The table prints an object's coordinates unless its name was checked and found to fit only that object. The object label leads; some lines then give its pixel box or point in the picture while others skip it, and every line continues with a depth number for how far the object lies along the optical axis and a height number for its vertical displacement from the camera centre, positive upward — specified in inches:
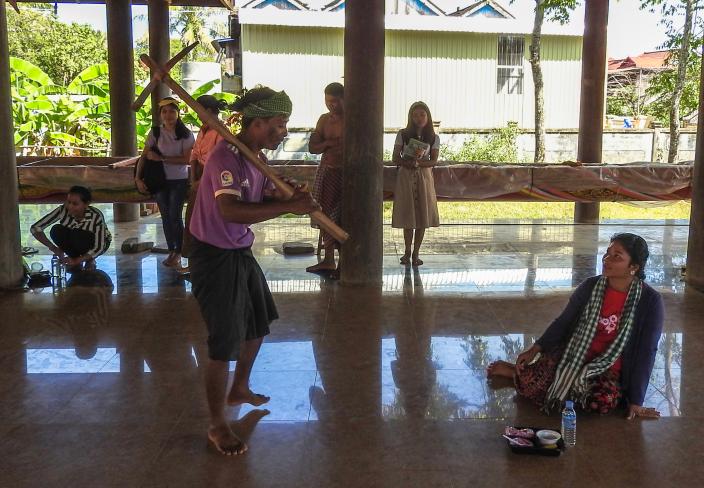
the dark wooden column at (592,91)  421.1 +16.0
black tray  138.7 -57.3
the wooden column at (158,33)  443.5 +48.5
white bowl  139.4 -55.6
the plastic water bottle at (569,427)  144.7 -55.9
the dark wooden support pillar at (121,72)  417.7 +24.7
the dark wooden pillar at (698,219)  273.9 -33.8
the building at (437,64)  808.3 +58.2
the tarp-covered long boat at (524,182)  351.9 -28.4
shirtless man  284.0 -12.4
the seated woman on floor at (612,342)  154.0 -43.6
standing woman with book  293.6 -21.0
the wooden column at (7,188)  259.1 -22.8
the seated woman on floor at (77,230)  283.3 -39.9
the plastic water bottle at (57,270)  279.9 -53.8
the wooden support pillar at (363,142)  262.5 -7.5
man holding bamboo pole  135.4 -19.7
